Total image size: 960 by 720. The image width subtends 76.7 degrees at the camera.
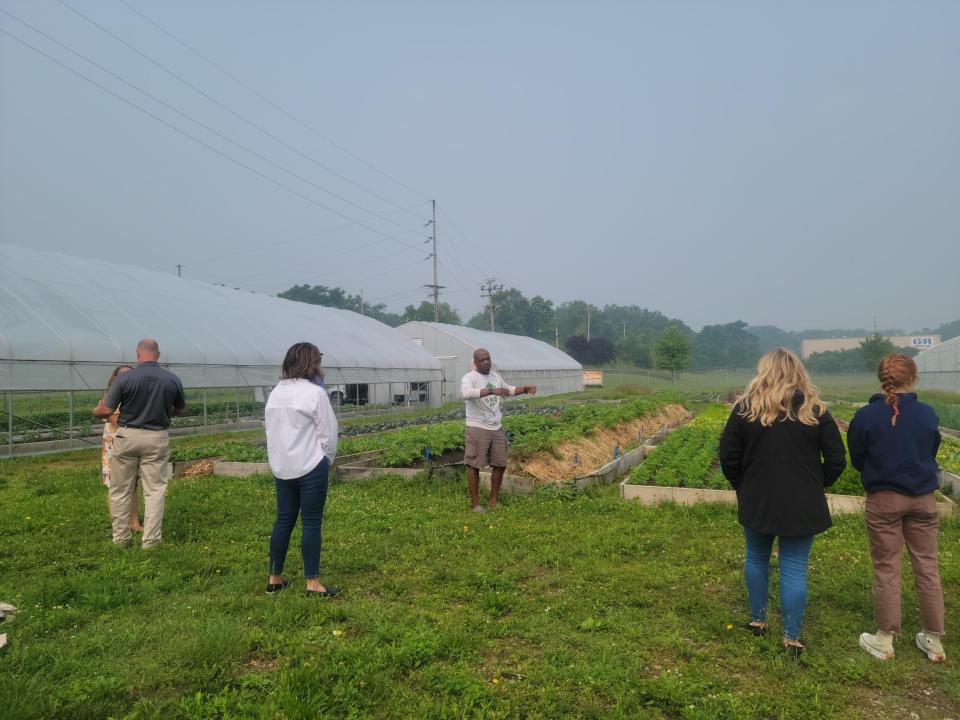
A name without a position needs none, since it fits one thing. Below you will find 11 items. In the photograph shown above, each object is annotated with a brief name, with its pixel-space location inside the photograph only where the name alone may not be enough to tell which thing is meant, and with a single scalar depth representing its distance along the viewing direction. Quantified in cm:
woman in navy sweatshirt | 379
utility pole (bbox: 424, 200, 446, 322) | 4666
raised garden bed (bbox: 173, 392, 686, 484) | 985
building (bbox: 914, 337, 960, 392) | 3219
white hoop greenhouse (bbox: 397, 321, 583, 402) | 3509
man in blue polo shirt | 596
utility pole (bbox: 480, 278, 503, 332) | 6772
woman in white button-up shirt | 459
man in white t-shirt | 727
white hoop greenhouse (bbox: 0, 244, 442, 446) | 1333
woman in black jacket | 374
